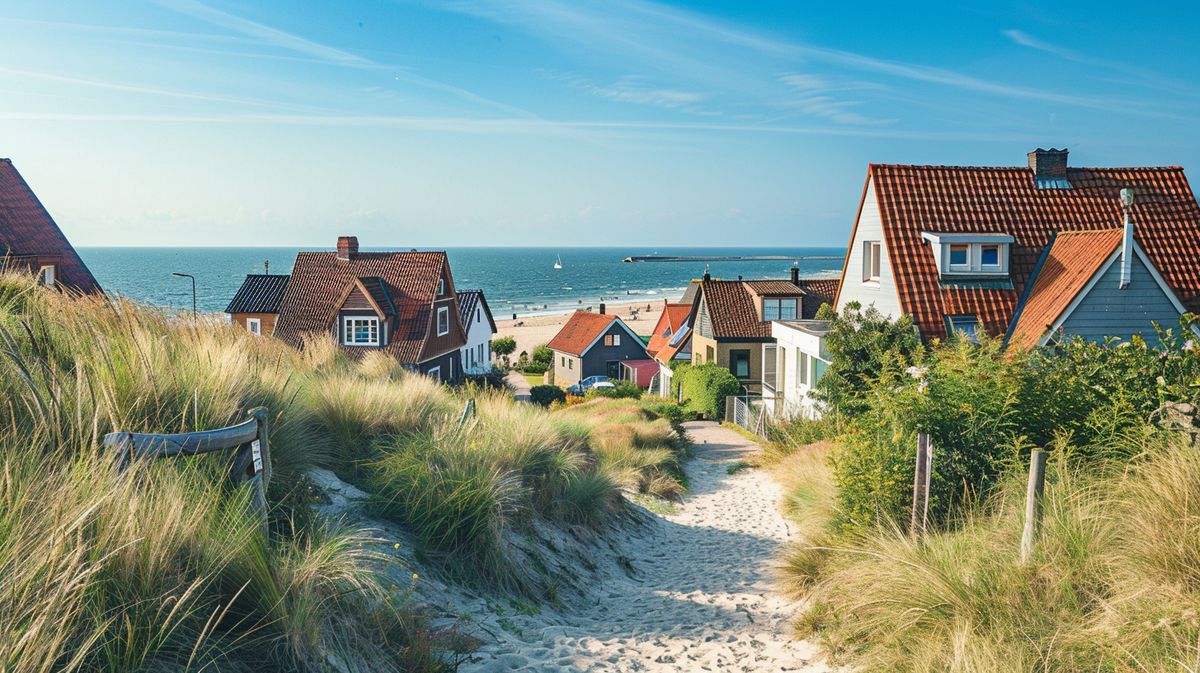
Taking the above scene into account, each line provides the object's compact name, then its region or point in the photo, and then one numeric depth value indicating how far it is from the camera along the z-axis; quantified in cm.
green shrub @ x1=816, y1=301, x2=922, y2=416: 2067
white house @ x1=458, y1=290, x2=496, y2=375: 5206
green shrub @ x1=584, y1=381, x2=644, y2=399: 5075
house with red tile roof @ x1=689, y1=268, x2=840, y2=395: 4503
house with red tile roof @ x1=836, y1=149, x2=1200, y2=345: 2014
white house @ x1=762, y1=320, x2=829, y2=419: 2589
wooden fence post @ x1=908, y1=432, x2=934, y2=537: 860
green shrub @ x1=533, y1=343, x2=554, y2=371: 7656
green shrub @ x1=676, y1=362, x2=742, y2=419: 4078
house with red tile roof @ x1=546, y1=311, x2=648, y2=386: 6769
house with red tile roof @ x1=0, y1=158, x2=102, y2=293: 2806
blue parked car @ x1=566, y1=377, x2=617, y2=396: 5844
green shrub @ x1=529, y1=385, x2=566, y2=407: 4584
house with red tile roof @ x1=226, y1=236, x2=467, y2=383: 4069
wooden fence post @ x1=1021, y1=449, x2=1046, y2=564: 682
